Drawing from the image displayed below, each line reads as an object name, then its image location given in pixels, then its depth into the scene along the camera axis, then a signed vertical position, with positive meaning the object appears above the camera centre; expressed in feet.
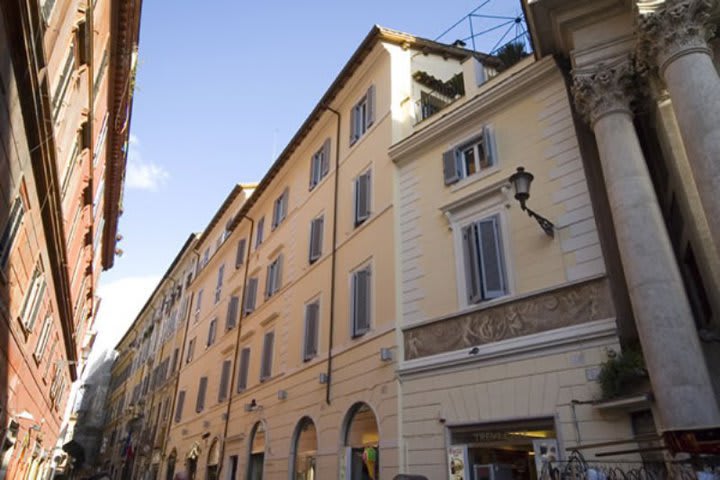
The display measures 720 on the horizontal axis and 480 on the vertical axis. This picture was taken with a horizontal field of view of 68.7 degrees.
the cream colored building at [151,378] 97.09 +23.45
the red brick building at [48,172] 21.71 +15.23
